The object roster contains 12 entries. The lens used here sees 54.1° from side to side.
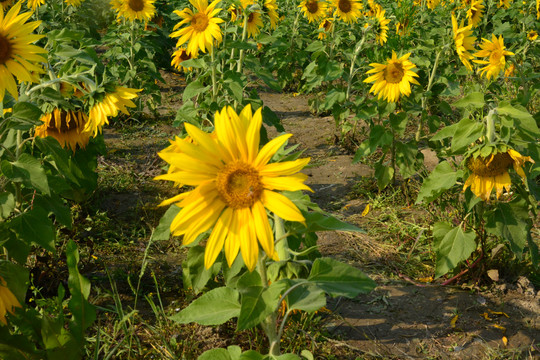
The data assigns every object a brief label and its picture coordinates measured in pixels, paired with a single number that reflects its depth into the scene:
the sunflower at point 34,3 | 5.36
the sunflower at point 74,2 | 6.52
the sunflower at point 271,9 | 4.17
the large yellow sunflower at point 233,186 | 1.43
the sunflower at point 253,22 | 4.35
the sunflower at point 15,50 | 2.16
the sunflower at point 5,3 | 4.62
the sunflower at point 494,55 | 4.08
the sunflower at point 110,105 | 2.41
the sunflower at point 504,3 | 7.98
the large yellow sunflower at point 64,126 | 2.46
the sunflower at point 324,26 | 6.49
